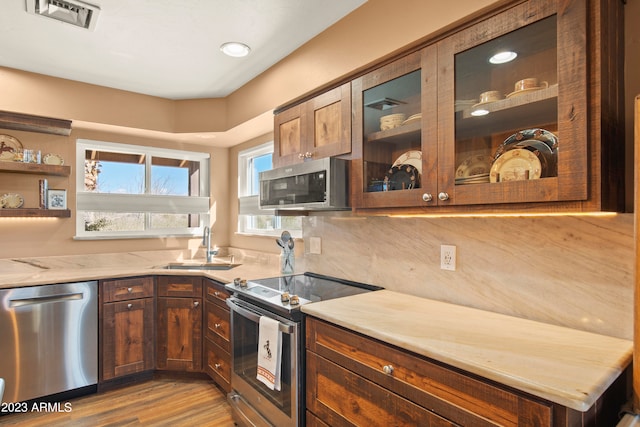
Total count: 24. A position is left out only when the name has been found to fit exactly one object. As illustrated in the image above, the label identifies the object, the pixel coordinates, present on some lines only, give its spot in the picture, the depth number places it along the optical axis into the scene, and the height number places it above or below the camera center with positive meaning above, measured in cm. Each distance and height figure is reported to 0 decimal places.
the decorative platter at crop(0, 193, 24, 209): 279 +13
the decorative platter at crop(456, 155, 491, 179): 140 +20
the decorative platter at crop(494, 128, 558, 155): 122 +29
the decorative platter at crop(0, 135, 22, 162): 279 +58
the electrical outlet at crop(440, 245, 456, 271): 177 -20
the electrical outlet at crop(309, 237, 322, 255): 261 -21
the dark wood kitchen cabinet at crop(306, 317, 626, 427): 99 -59
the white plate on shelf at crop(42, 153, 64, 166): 294 +48
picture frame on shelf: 297 +15
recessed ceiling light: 235 +113
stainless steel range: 175 -67
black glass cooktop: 190 -44
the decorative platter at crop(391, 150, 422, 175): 166 +28
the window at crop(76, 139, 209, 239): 328 +26
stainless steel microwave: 194 +19
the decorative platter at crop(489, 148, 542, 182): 127 +19
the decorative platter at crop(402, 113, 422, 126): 163 +46
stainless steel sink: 324 -45
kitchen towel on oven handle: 184 -71
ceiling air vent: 190 +114
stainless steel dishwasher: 241 -86
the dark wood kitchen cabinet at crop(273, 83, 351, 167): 202 +56
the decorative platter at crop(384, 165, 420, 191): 167 +19
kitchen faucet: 352 -27
